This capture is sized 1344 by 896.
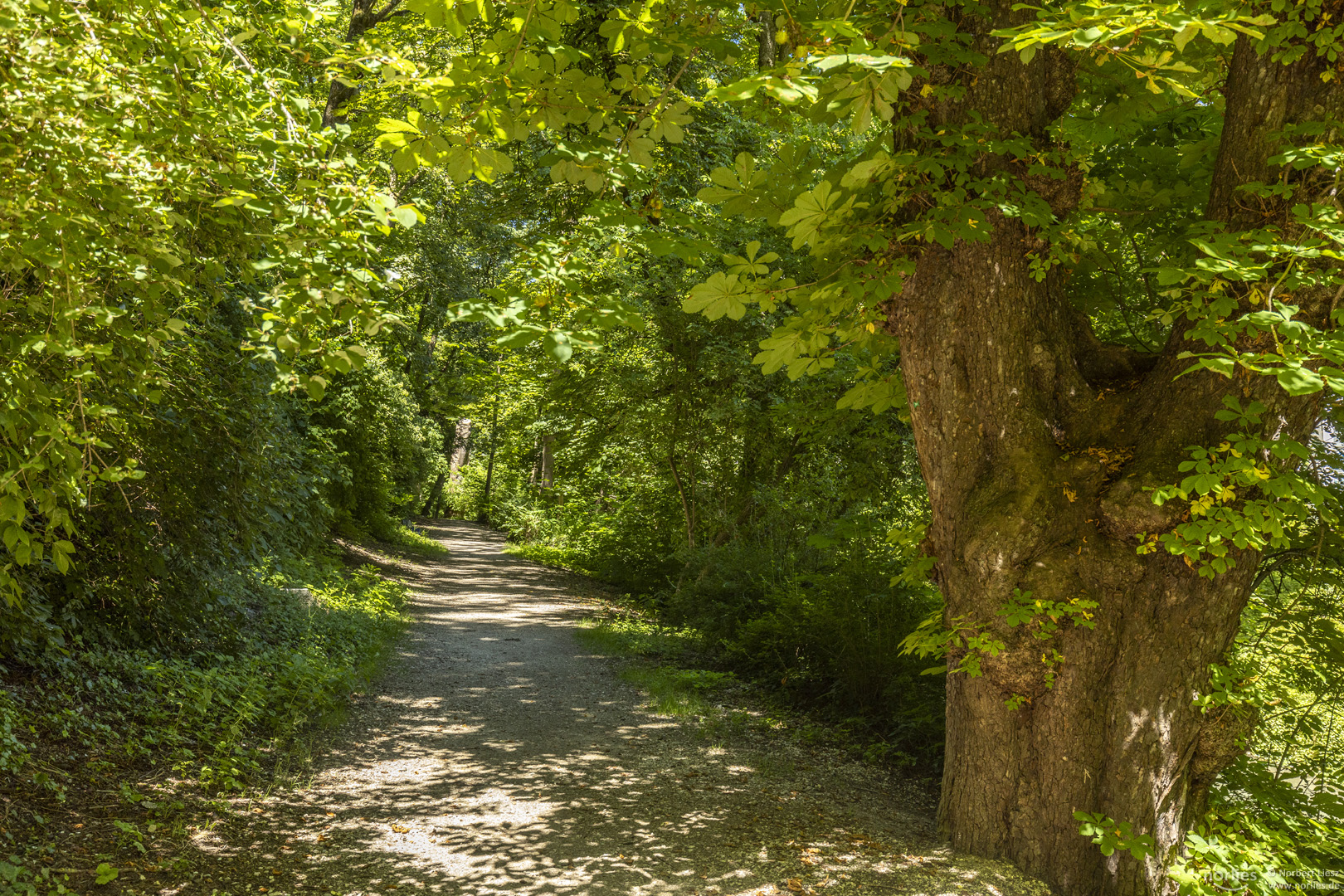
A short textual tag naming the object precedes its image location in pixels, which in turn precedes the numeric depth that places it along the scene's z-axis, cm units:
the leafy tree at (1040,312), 314
